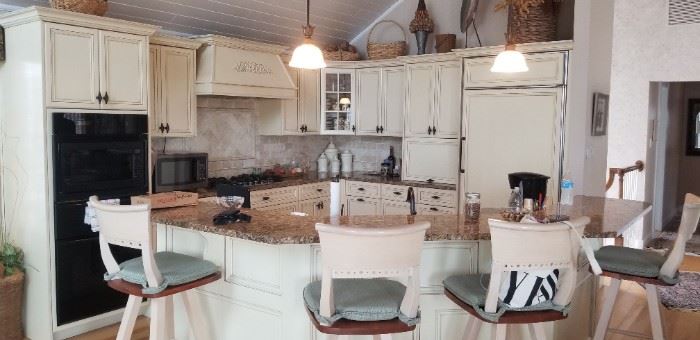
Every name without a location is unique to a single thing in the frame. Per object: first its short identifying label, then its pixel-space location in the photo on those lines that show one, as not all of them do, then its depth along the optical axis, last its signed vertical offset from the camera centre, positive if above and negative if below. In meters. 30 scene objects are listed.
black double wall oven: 3.53 -0.30
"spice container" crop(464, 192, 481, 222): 2.83 -0.31
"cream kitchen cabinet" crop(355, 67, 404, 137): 5.67 +0.49
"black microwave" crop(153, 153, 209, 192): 4.43 -0.24
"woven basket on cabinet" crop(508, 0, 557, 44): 4.45 +1.04
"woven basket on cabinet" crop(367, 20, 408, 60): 5.69 +1.03
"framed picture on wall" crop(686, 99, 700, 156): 8.89 +0.42
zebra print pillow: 2.15 -0.54
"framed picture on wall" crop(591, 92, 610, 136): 4.63 +0.32
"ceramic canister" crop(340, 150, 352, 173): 6.34 -0.18
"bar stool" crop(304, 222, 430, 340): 1.94 -0.46
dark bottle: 6.01 -0.15
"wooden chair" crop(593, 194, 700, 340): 2.75 -0.61
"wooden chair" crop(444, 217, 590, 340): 2.06 -0.40
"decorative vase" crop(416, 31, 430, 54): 5.47 +1.09
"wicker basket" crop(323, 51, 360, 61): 5.90 +0.99
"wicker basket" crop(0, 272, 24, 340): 3.50 -1.07
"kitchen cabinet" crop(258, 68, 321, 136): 5.58 +0.37
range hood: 4.60 +0.67
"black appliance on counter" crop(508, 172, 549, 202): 3.18 -0.20
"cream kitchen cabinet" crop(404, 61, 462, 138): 5.15 +0.47
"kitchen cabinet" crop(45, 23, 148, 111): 3.45 +0.49
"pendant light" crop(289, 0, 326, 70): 3.18 +0.53
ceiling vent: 6.62 +1.73
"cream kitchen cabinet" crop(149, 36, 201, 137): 4.28 +0.46
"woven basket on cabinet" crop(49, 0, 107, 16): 3.50 +0.88
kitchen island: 2.51 -0.56
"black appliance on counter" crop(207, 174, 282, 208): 5.05 -0.34
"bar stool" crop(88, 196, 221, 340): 2.32 -0.58
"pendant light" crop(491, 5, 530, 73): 3.10 +0.51
